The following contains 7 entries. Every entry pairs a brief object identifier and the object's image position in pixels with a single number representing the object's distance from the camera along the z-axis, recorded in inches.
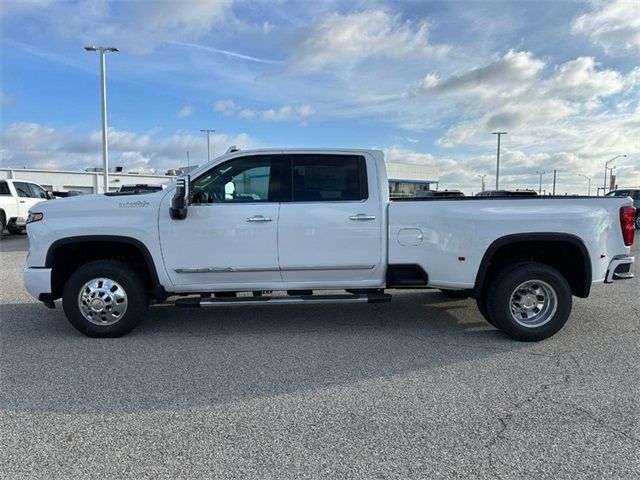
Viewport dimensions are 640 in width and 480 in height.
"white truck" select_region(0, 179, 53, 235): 625.0
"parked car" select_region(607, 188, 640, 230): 883.4
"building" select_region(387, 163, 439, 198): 2632.9
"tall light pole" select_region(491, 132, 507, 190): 2397.1
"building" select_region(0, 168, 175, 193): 2130.9
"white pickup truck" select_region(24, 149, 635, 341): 204.2
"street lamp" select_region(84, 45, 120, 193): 1031.6
